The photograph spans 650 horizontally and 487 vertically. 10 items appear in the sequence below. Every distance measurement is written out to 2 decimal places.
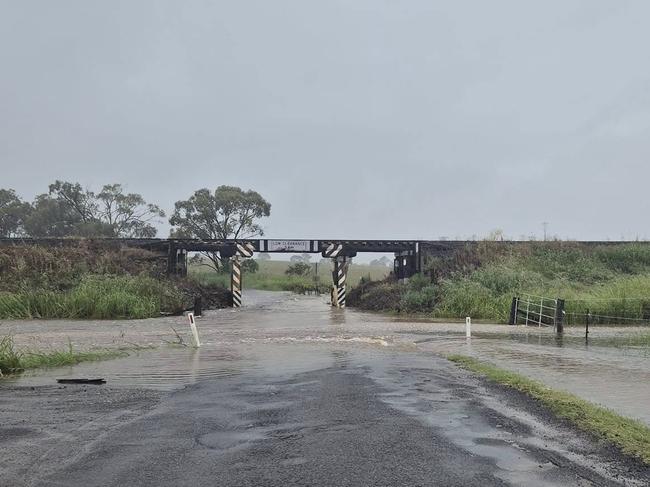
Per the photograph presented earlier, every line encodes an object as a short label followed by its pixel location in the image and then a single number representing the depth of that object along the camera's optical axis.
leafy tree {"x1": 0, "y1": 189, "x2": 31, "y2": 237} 74.50
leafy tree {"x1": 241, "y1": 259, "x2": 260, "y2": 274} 71.50
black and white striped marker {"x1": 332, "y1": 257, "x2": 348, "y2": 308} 36.22
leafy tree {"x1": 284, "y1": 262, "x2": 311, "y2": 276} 75.12
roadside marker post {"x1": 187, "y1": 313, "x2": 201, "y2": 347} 14.95
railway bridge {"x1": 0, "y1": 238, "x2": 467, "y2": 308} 35.91
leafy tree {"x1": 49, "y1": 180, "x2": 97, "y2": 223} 72.38
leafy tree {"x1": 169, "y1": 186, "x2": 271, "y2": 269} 64.38
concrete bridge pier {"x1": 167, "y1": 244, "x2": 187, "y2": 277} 36.06
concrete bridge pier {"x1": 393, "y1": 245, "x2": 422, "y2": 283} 36.81
